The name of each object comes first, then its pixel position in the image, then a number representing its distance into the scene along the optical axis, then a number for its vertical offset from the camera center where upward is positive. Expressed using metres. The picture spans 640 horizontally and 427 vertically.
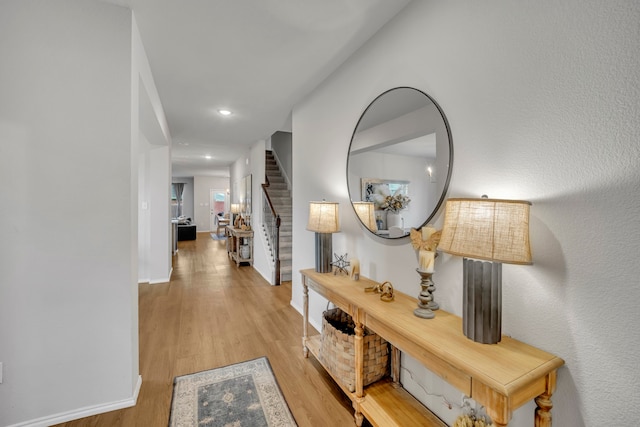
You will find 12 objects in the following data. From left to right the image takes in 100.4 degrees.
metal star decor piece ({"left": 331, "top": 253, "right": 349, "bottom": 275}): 2.25 -0.48
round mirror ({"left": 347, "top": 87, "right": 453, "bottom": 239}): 1.51 +0.31
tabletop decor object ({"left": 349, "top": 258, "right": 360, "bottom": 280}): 2.05 -0.46
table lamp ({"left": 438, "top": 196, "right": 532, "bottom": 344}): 0.98 -0.14
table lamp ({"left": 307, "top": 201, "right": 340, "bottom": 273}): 2.24 -0.15
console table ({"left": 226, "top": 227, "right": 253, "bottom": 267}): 5.73 -0.79
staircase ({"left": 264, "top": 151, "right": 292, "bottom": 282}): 4.66 +0.06
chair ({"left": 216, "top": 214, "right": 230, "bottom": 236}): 11.02 -0.58
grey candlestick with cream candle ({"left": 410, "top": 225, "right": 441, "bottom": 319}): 1.33 -0.27
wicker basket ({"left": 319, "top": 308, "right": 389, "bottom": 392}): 1.74 -0.99
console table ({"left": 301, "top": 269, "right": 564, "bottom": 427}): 0.89 -0.57
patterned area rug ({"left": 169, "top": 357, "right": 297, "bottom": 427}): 1.64 -1.30
